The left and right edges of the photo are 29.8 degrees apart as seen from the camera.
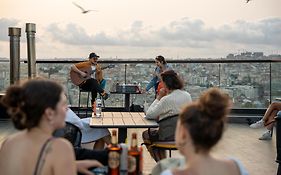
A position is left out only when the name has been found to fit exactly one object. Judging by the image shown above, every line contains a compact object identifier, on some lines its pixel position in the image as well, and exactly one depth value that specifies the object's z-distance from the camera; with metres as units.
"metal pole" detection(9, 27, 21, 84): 10.55
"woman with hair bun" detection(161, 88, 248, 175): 2.02
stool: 10.40
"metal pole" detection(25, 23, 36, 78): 10.61
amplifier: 9.96
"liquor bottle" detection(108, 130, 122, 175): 2.46
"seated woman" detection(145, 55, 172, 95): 9.91
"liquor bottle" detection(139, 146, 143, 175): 2.50
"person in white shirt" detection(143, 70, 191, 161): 4.95
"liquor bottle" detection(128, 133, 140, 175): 2.46
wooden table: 4.74
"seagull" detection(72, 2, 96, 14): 11.30
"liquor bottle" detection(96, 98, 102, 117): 5.60
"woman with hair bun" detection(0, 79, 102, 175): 2.03
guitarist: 10.12
